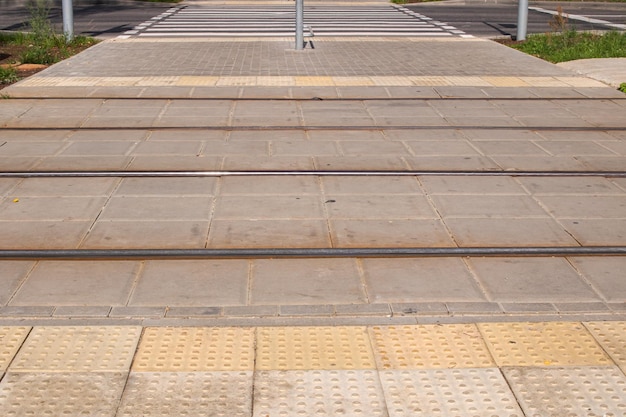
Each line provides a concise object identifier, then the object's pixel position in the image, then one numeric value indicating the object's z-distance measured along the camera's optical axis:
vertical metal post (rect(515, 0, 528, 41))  19.86
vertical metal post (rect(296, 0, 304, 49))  18.36
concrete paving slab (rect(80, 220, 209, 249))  7.16
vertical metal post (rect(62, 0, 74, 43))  19.16
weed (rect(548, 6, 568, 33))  19.77
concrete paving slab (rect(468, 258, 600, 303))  6.20
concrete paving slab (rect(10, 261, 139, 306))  6.09
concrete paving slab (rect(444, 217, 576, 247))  7.25
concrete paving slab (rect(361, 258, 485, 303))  6.18
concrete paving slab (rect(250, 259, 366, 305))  6.14
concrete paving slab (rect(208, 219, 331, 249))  7.20
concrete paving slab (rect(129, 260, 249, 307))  6.09
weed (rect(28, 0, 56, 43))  18.34
